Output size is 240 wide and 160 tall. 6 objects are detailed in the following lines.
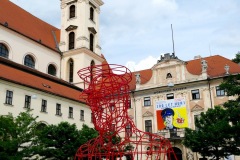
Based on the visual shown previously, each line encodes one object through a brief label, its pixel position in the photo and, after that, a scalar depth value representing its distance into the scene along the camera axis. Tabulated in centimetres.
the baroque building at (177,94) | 3306
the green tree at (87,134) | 2135
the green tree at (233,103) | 1761
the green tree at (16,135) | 1628
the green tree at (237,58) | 1817
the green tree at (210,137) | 2273
